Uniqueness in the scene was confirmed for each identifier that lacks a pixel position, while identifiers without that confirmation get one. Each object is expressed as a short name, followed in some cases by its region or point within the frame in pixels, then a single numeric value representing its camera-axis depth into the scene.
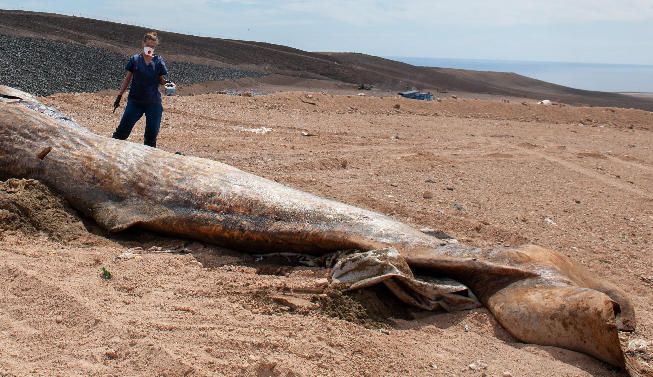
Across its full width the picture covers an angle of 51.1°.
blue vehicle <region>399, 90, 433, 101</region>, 22.67
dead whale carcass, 4.28
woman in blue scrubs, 7.81
